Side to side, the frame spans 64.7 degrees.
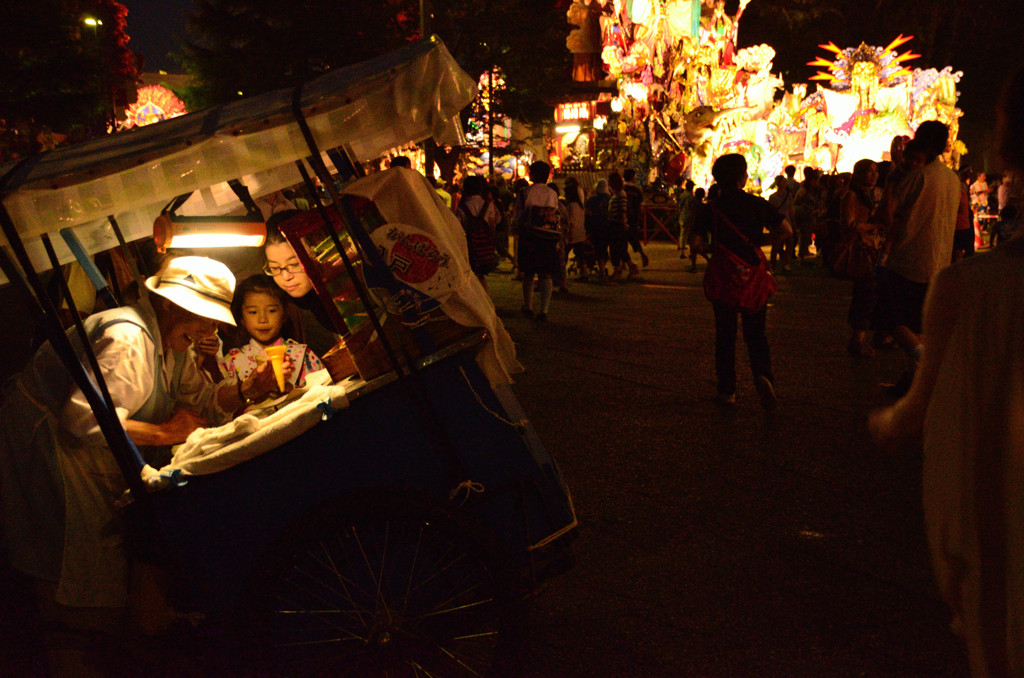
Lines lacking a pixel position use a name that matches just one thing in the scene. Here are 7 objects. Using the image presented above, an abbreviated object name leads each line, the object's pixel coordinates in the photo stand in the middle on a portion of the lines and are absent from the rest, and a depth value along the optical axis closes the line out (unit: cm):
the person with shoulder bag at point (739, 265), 572
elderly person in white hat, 266
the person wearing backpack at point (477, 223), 978
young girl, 366
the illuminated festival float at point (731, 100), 2495
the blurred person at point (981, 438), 157
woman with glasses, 358
